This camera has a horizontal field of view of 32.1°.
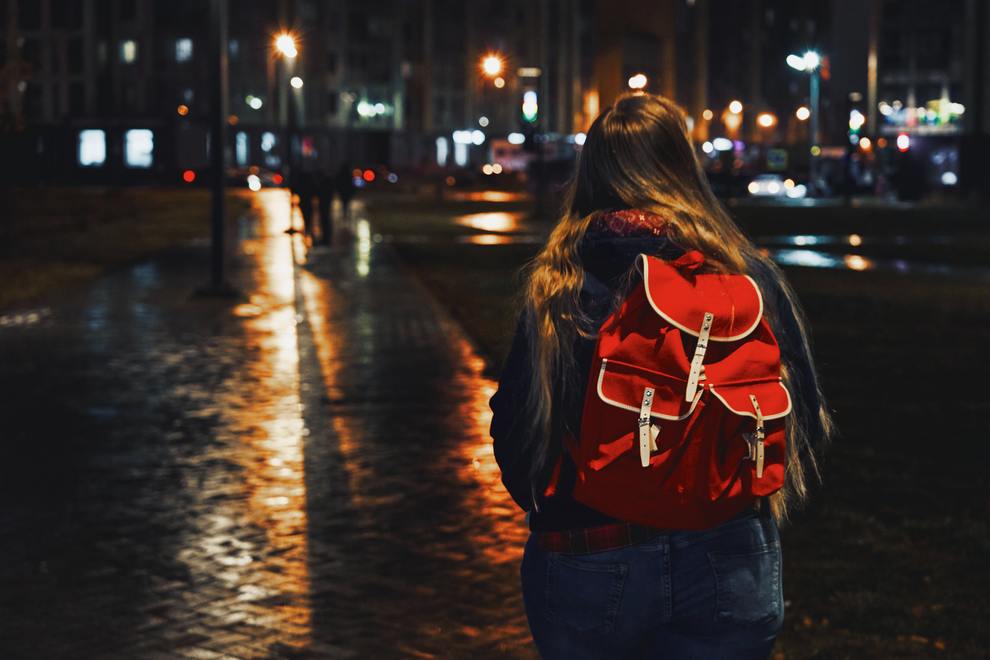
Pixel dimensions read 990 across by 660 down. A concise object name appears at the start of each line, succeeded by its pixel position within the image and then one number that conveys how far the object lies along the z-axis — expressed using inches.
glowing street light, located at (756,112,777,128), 6688.0
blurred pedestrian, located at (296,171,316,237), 1409.9
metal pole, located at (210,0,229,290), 841.5
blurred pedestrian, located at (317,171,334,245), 1386.6
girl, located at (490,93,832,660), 119.6
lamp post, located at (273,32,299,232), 1846.7
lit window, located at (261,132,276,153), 4183.1
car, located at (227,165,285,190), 3526.1
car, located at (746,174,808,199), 3102.4
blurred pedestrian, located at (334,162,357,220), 1847.9
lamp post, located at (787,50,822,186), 3366.1
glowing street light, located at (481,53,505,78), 2251.8
